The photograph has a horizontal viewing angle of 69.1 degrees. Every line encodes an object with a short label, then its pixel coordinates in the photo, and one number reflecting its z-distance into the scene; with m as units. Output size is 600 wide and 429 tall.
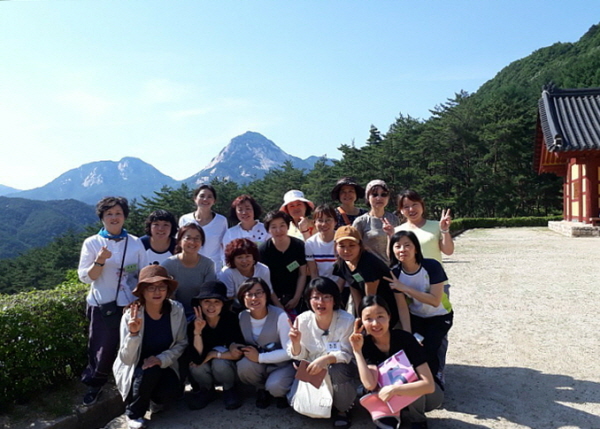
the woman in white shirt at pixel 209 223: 4.17
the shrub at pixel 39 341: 3.04
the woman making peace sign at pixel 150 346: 2.99
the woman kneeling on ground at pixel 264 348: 3.17
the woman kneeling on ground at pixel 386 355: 2.63
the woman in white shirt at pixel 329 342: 2.91
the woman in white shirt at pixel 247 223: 4.04
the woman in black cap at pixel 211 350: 3.23
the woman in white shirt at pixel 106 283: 3.25
